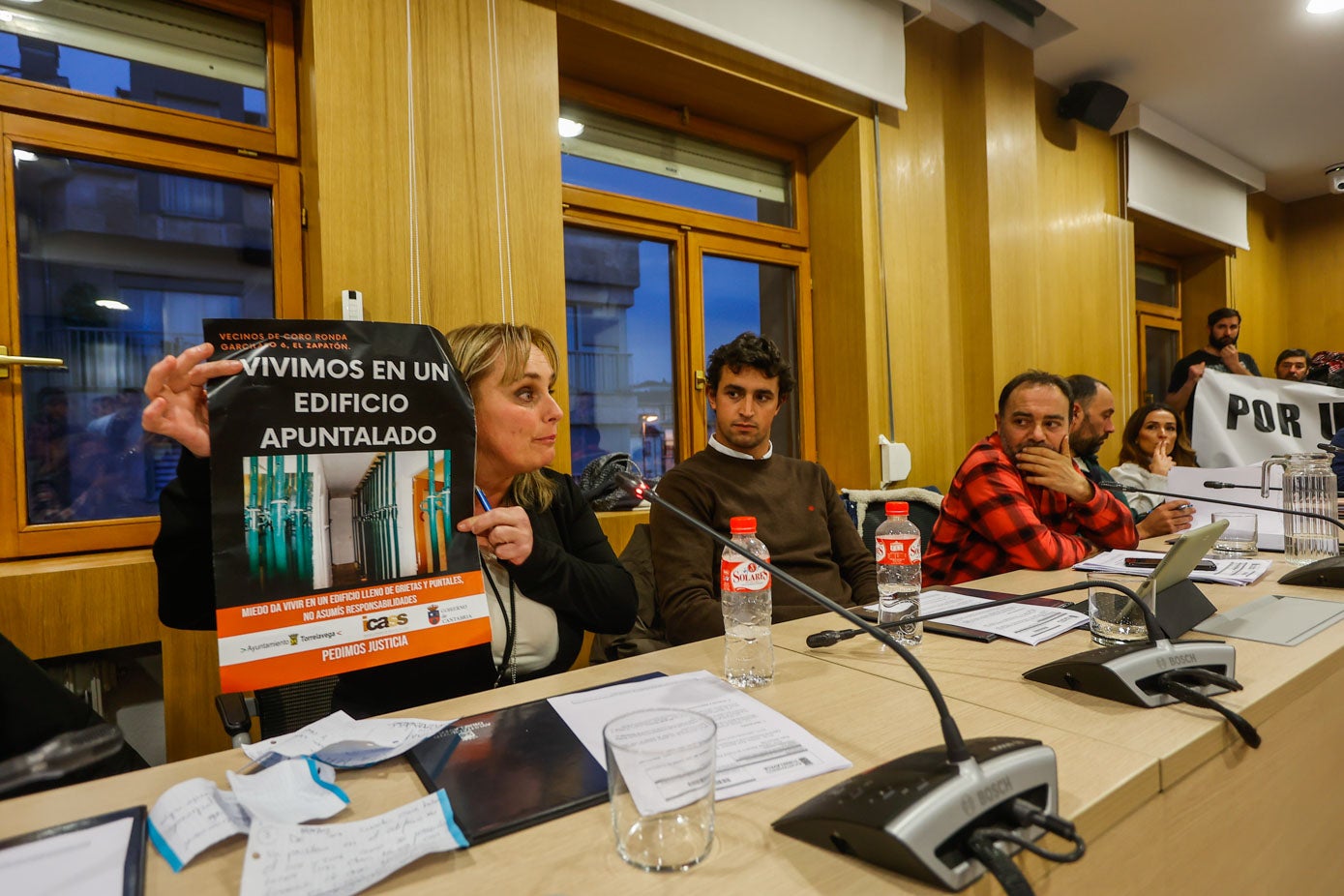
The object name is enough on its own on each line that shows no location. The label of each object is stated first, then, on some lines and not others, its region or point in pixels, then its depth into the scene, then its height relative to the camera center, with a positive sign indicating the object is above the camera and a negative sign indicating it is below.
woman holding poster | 1.06 -0.17
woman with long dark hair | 3.18 -0.09
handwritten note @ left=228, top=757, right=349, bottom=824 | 0.63 -0.31
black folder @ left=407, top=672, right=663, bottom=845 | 0.64 -0.32
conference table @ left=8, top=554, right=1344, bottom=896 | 0.56 -0.33
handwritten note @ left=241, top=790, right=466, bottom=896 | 0.54 -0.32
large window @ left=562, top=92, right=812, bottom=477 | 2.85 +0.75
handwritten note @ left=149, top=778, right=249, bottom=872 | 0.59 -0.31
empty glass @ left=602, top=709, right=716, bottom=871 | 0.57 -0.28
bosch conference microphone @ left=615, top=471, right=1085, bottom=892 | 0.52 -0.29
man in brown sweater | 1.91 -0.13
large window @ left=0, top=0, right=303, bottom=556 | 1.78 +0.59
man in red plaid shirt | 1.79 -0.18
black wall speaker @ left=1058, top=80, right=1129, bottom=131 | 4.00 +1.85
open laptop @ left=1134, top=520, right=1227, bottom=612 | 1.07 -0.20
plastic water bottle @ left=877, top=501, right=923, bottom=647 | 1.17 -0.23
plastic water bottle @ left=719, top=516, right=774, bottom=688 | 1.04 -0.25
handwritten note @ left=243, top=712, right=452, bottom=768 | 0.74 -0.31
